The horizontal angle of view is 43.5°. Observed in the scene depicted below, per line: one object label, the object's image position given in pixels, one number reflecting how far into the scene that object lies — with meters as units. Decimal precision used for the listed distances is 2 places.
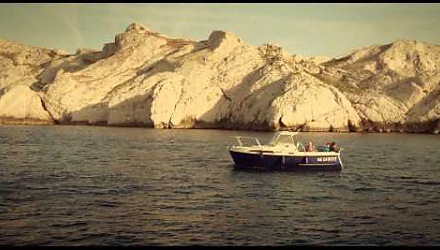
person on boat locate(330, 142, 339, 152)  54.59
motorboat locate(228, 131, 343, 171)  51.41
